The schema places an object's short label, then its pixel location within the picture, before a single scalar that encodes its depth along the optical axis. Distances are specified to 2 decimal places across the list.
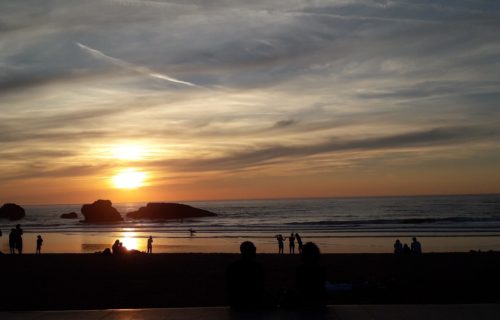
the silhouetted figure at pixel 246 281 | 7.73
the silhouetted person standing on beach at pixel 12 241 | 29.03
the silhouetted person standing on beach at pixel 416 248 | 27.50
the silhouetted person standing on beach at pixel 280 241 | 32.59
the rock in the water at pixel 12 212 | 136.62
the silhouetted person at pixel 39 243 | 32.22
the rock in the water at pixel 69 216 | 131.25
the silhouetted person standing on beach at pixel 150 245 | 35.19
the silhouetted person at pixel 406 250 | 27.69
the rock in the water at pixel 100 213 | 111.88
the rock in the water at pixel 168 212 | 122.69
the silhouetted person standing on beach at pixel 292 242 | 32.47
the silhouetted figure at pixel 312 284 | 7.82
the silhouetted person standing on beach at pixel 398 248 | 28.34
